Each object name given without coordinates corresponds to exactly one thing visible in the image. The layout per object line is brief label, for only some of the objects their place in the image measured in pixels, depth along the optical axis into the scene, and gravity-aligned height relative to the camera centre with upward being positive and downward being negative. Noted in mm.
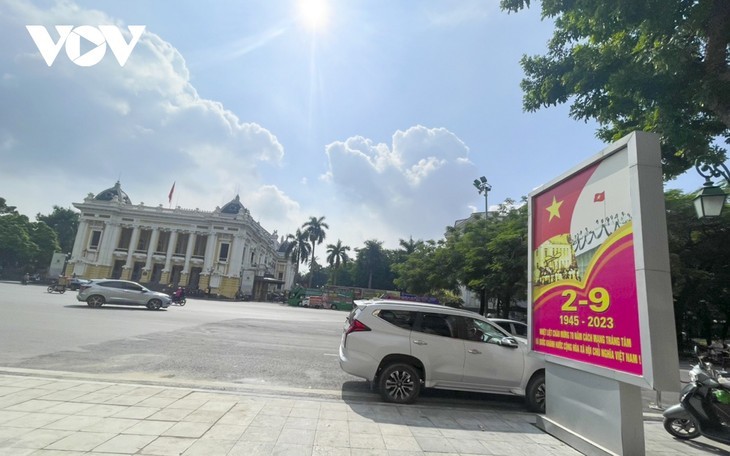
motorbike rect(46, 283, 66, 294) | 30797 -900
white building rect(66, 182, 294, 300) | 59844 +6387
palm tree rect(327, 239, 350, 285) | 78812 +9599
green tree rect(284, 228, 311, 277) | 73625 +9720
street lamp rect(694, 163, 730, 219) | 6707 +2404
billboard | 3863 +610
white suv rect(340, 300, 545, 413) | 6605 -829
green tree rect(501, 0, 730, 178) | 5734 +4407
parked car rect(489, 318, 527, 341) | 11086 -301
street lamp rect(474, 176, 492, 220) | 37594 +12764
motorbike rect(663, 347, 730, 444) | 5301 -1091
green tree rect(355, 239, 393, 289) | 75425 +6736
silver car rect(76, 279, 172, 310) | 19750 -646
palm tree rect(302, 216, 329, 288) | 73250 +13049
